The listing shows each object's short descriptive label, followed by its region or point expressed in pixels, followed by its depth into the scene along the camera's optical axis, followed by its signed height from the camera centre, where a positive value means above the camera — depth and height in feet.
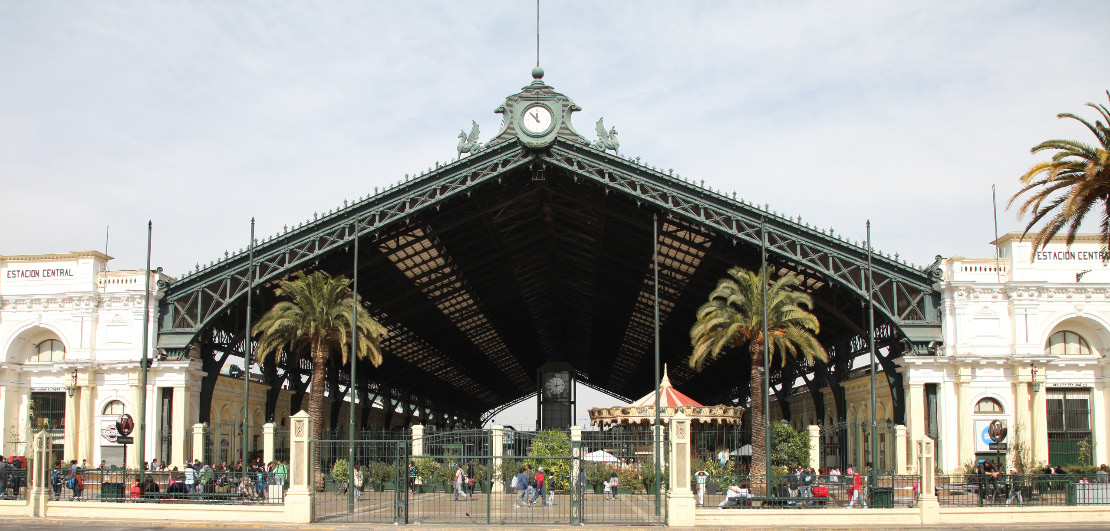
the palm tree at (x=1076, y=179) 88.69 +17.85
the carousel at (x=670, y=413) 155.02 -4.80
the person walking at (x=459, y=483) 125.86 -11.78
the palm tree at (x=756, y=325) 141.49 +8.19
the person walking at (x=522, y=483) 115.65 -10.87
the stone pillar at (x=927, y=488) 94.38 -9.41
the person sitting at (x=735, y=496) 99.49 -11.17
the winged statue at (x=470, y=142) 142.82 +33.41
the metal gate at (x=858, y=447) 147.02 -10.02
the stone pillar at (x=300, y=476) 93.20 -8.12
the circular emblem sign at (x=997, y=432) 125.29 -5.75
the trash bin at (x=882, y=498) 104.94 -11.39
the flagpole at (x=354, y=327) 130.52 +7.77
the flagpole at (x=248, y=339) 128.35 +6.00
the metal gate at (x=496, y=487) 97.04 -12.46
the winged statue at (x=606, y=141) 142.61 +33.54
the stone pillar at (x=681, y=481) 90.12 -8.33
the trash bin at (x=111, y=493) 106.73 -10.91
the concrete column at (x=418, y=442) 149.20 -7.99
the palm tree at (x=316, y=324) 146.61 +8.83
